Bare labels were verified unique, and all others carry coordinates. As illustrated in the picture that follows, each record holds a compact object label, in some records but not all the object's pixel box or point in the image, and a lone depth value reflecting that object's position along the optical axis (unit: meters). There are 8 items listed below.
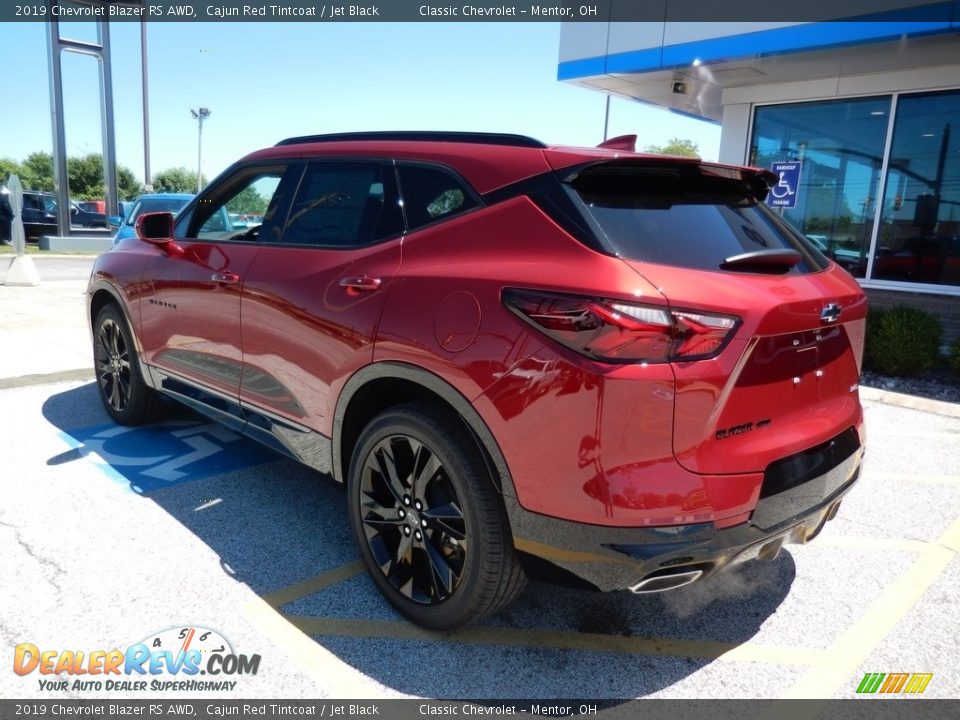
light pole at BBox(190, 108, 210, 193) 49.44
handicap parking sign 9.91
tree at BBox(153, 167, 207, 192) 69.06
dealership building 8.14
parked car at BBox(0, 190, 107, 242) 22.15
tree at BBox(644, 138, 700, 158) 55.60
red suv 2.02
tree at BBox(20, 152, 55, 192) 60.49
